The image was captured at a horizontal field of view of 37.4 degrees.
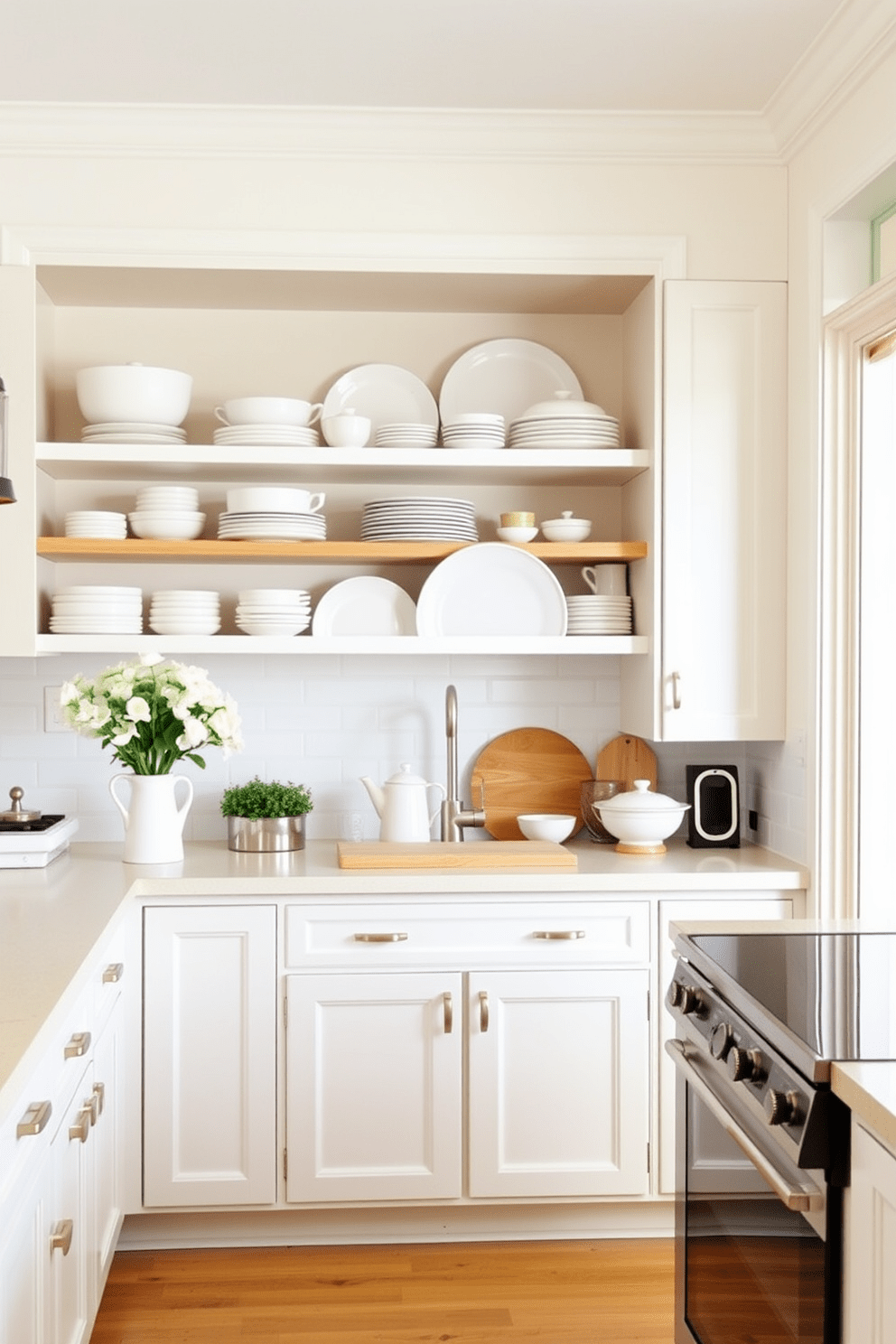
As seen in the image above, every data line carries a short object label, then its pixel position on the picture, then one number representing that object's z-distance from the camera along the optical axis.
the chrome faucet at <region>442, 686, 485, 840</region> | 3.41
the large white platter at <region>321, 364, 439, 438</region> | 3.53
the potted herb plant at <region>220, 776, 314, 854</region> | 3.29
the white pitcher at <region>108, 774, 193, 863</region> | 3.13
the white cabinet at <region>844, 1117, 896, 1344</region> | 1.44
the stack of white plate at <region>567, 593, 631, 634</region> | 3.38
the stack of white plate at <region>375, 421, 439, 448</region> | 3.31
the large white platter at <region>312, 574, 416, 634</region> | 3.46
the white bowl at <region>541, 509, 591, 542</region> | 3.38
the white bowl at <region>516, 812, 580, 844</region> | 3.38
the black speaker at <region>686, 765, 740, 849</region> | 3.42
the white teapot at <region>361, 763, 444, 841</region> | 3.36
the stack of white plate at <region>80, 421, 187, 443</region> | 3.26
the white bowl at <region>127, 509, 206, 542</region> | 3.29
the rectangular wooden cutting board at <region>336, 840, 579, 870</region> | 3.10
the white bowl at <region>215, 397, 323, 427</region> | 3.28
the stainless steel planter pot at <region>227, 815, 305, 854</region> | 3.29
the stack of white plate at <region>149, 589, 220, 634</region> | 3.29
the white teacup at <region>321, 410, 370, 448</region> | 3.29
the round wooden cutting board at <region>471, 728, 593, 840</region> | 3.61
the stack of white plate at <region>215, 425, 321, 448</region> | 3.26
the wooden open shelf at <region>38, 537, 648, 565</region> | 3.23
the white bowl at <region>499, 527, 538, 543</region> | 3.34
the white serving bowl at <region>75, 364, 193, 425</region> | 3.24
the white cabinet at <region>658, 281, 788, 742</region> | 3.25
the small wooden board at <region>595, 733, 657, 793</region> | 3.62
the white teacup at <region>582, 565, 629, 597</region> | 3.47
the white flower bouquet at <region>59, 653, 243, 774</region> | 3.00
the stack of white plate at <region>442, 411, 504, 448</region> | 3.32
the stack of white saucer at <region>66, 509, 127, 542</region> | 3.26
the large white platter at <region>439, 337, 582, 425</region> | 3.56
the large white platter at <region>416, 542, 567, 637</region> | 3.37
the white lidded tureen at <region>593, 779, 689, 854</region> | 3.28
